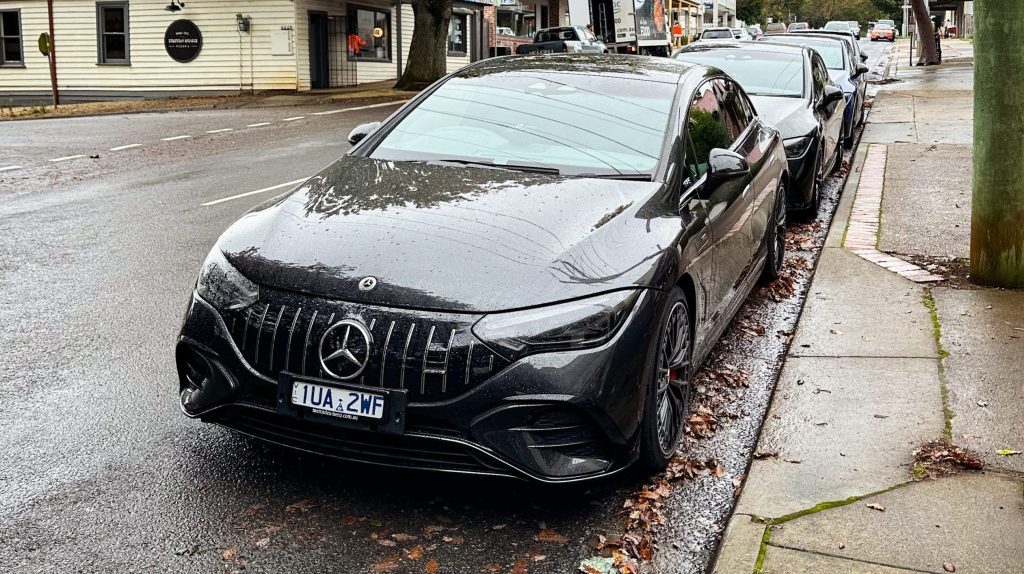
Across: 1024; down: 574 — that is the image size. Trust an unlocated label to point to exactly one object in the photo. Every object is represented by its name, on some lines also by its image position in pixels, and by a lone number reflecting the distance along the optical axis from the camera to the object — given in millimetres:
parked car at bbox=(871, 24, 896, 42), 78812
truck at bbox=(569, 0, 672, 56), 35031
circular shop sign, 31312
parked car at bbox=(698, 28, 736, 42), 42178
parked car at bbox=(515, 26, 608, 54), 36312
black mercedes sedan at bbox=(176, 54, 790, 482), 3623
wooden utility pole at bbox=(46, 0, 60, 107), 26541
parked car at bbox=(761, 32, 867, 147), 14864
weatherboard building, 30516
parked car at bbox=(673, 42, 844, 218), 9594
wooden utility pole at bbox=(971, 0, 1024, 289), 6559
